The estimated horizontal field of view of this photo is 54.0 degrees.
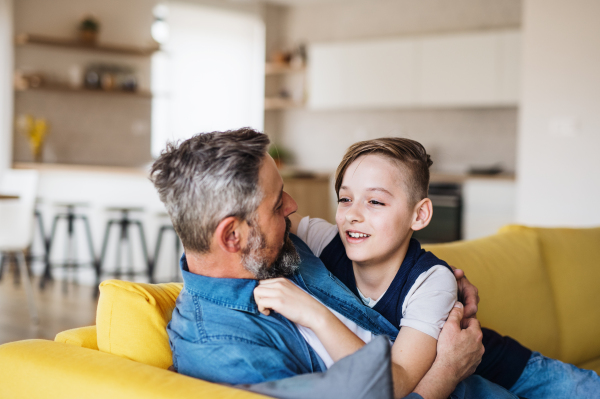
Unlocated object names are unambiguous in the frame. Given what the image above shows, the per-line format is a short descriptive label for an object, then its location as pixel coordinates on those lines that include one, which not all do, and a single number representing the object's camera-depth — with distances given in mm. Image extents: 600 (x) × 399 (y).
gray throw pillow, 916
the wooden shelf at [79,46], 6223
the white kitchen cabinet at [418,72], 6305
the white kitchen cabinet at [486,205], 5828
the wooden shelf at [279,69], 7785
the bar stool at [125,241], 5086
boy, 1295
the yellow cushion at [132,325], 1246
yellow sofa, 1072
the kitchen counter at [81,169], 5281
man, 1099
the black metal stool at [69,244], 5309
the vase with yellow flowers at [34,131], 6250
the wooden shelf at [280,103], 7820
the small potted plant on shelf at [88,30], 6449
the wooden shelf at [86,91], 6344
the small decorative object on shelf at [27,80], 6195
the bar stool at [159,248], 5070
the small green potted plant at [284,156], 8059
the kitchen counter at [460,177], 5923
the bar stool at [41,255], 5492
